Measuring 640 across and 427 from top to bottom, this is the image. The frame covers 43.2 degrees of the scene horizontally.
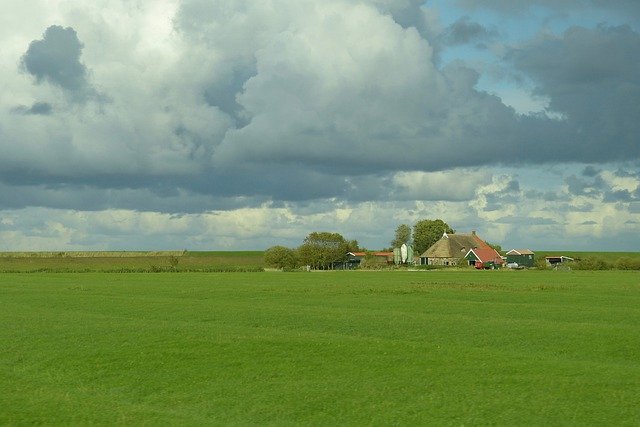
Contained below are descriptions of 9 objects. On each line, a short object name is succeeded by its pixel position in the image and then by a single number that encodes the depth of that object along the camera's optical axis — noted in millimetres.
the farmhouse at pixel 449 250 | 173262
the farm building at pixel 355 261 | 176875
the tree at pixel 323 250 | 169500
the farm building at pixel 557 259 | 179875
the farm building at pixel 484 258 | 162750
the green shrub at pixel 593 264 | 140375
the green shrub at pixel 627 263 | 138000
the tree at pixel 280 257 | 163338
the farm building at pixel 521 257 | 174375
